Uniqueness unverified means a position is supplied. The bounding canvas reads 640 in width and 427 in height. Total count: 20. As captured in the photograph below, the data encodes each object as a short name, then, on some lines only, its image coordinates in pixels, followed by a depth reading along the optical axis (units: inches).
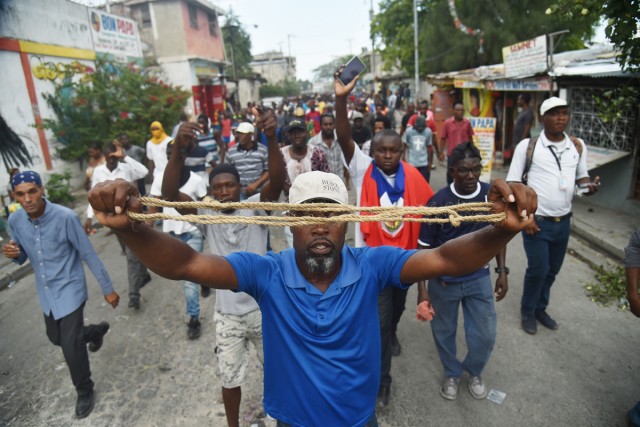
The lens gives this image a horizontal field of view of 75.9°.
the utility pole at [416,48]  712.2
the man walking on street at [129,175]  196.9
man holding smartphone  128.3
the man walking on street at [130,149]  316.2
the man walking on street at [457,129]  297.3
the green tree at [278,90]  1755.4
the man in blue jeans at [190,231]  166.2
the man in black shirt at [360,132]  301.7
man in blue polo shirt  69.0
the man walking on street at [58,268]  129.7
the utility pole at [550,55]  308.0
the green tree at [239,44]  1445.1
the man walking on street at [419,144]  291.9
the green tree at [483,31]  604.4
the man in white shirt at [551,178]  145.3
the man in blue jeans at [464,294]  119.0
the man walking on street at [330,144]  222.1
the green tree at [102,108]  424.5
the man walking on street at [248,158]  186.7
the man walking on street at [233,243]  111.3
